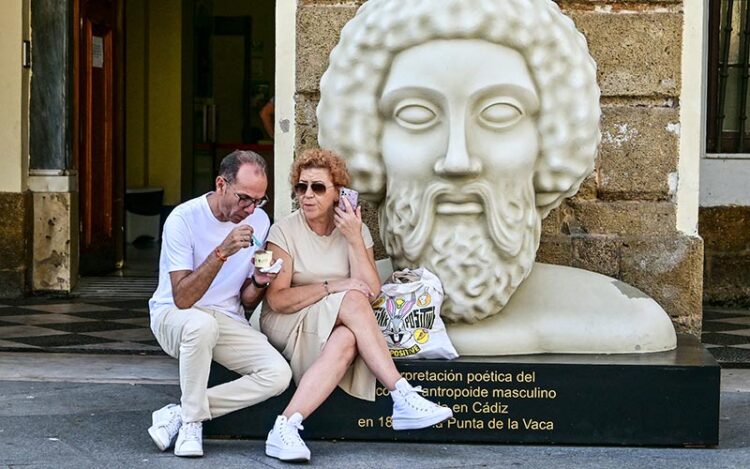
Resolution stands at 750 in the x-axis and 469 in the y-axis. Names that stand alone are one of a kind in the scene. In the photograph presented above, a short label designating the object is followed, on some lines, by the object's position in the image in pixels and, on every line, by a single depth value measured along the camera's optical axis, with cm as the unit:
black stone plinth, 527
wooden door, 1055
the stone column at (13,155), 979
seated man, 509
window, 1004
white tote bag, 533
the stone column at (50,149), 999
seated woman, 508
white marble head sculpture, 540
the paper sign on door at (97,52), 1077
